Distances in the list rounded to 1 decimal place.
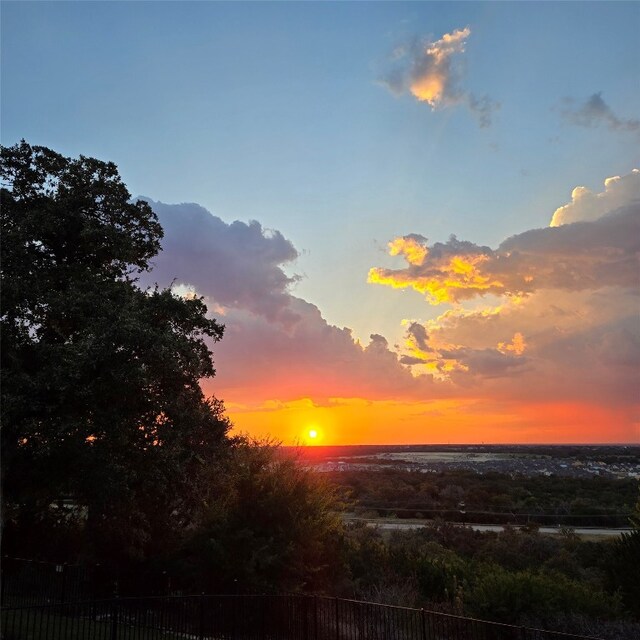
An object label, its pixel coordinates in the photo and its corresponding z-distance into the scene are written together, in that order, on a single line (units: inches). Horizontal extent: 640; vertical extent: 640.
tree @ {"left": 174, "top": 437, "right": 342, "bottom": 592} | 770.2
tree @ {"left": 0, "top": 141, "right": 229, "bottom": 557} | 631.8
